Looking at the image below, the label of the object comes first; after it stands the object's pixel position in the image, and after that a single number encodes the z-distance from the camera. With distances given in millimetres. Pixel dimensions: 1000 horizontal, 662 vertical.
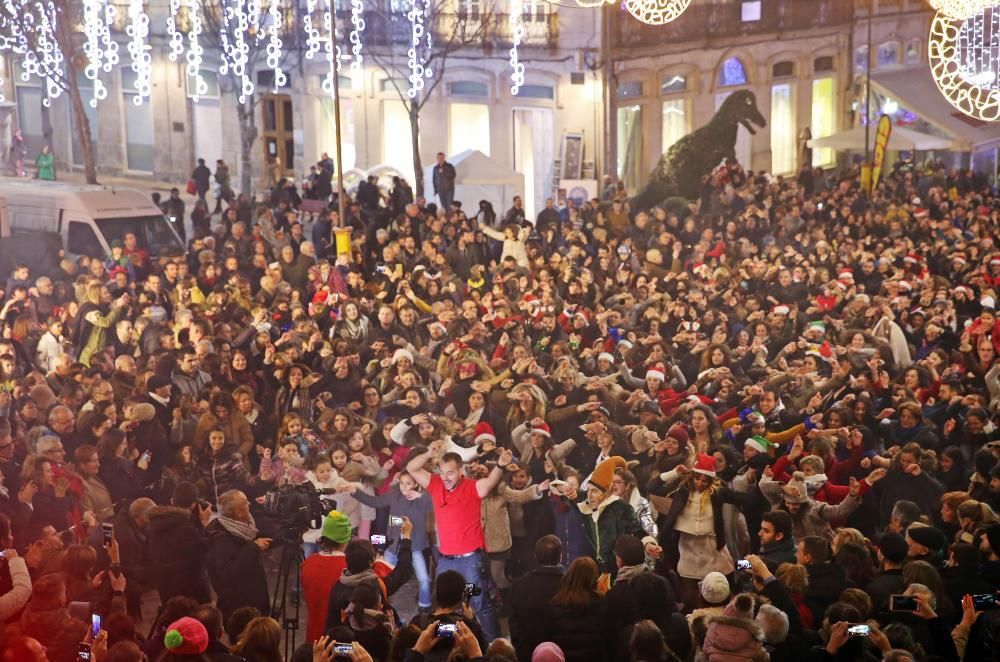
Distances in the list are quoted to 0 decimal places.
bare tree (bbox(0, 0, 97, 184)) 28109
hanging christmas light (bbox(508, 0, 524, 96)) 28859
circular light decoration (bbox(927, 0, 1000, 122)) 10920
